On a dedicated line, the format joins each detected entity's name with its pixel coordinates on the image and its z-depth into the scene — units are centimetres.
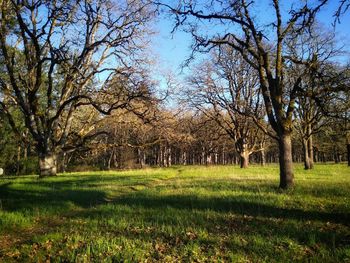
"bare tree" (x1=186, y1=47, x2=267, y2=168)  3516
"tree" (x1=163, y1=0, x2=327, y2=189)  1372
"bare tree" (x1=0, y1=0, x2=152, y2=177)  2002
